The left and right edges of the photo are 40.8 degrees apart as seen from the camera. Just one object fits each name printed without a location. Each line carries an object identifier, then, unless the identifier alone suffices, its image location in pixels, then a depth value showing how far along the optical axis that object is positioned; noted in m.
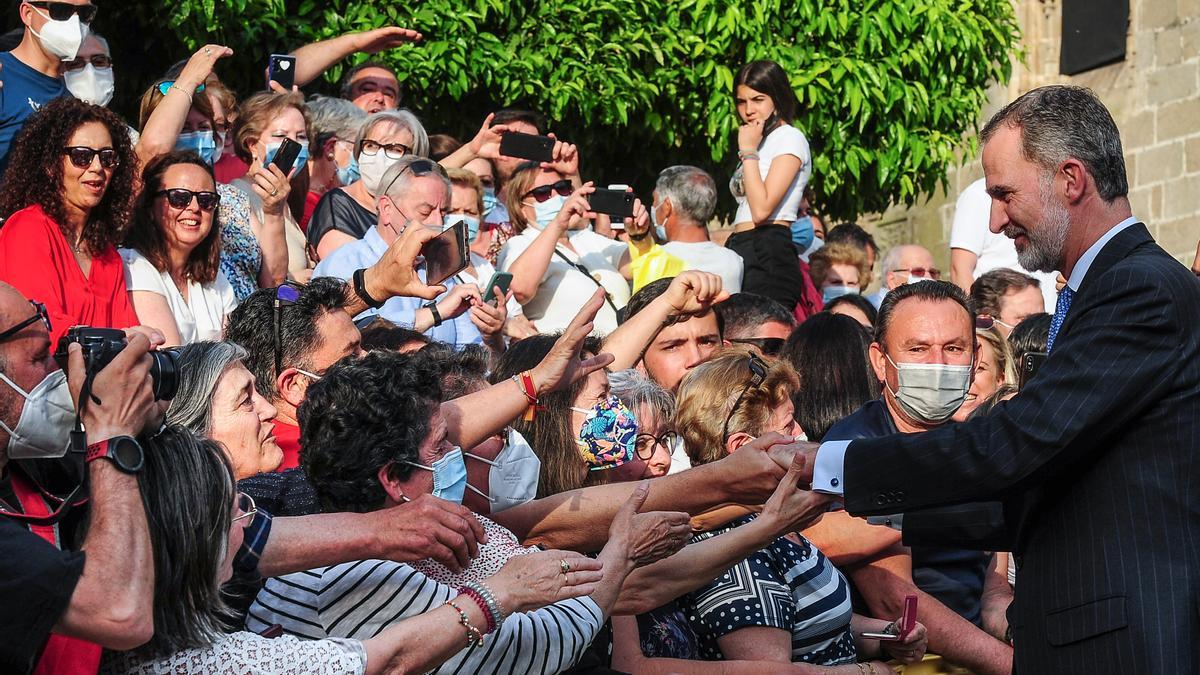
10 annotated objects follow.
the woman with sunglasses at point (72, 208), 5.74
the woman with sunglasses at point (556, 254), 7.84
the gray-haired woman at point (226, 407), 4.75
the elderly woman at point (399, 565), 4.03
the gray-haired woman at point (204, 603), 3.45
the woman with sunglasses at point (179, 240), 6.32
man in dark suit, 3.99
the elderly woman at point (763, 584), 5.11
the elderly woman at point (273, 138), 7.59
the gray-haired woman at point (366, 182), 7.63
